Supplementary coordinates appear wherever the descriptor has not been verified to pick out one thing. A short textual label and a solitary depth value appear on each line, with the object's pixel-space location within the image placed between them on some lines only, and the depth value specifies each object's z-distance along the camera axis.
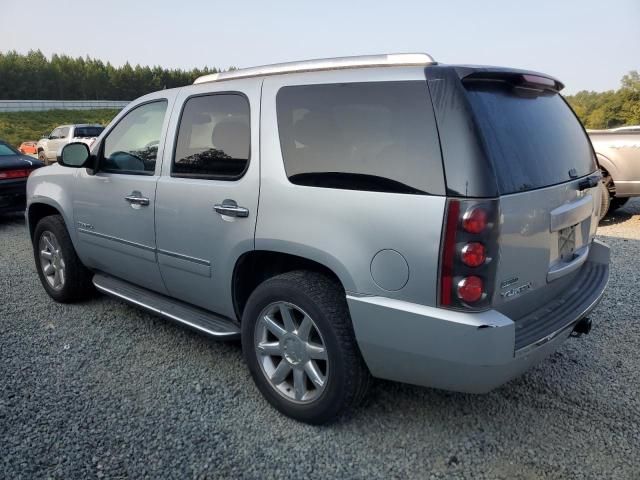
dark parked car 7.77
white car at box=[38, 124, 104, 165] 19.27
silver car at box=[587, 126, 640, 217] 7.07
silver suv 2.04
